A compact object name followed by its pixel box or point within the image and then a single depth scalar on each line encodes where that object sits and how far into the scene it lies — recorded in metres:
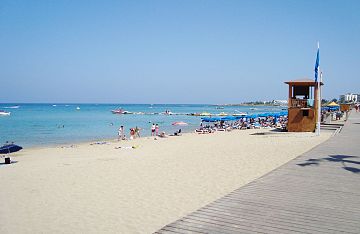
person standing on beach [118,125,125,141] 26.89
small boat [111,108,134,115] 90.50
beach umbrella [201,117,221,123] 35.47
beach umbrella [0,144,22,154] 15.48
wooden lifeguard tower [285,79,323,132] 20.18
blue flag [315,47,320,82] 18.81
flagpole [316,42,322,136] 18.85
